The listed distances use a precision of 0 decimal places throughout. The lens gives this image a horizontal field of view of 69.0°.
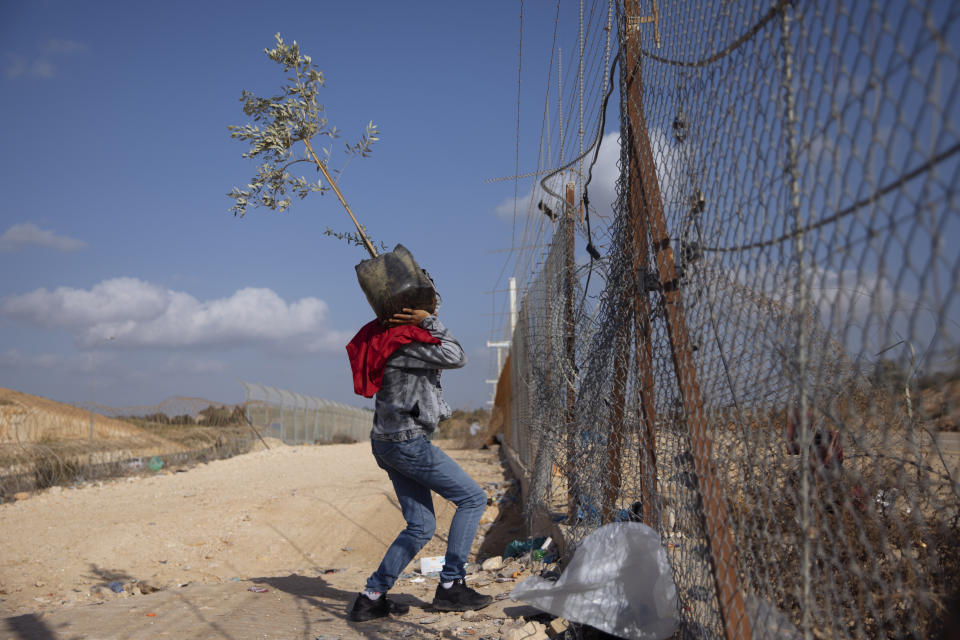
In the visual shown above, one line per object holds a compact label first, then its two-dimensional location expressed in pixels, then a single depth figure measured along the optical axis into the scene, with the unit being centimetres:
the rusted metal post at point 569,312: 389
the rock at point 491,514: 667
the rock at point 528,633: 274
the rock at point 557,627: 282
